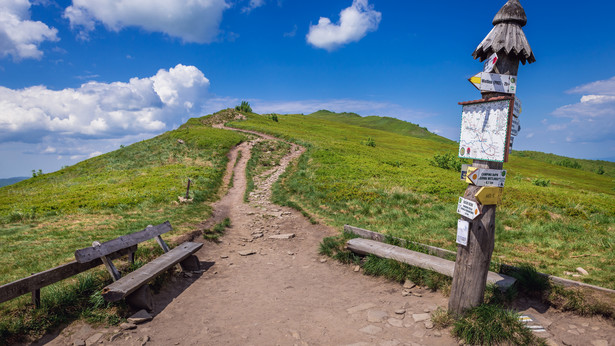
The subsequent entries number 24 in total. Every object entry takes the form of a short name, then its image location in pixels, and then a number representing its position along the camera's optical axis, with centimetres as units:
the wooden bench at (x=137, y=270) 650
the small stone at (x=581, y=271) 744
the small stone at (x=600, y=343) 507
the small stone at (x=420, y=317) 601
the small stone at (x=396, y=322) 595
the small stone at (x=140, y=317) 635
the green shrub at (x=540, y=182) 3095
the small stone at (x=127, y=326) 609
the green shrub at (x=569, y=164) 7875
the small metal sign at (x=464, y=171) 534
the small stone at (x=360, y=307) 675
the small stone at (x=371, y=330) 580
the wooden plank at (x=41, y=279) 548
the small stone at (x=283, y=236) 1269
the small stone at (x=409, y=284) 754
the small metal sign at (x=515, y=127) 501
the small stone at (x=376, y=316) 623
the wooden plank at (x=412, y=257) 657
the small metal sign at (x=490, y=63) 514
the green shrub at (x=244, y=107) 7528
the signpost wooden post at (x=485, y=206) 515
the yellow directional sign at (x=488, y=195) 513
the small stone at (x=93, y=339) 558
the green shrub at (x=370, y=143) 5591
